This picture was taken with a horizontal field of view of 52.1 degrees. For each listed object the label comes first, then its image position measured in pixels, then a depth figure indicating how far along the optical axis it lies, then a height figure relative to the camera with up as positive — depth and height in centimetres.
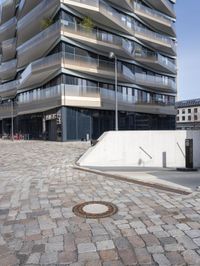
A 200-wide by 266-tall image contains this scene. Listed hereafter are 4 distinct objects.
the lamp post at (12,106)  2945 +424
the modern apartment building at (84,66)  2131 +848
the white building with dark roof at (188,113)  7231 +724
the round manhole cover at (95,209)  412 -162
